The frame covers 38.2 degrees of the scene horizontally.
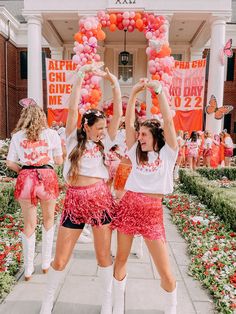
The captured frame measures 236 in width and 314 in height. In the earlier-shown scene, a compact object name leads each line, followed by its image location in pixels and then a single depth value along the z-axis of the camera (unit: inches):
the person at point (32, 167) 140.5
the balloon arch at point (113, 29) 515.2
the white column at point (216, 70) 605.0
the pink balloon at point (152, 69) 515.2
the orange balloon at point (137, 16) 546.0
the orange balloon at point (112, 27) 540.7
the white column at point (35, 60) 617.9
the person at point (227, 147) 563.2
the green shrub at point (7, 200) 243.9
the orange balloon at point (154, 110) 517.2
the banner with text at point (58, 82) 593.9
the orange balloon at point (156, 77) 508.0
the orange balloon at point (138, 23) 545.4
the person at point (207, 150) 529.3
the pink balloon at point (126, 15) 537.9
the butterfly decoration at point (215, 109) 592.1
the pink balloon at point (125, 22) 542.5
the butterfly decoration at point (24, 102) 550.4
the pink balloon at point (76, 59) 526.9
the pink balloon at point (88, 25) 527.8
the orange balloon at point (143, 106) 781.6
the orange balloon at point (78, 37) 530.0
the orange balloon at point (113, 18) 543.9
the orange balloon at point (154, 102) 521.1
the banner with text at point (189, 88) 578.9
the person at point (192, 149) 508.7
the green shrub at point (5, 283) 134.5
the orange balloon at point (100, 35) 536.7
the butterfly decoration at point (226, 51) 585.0
